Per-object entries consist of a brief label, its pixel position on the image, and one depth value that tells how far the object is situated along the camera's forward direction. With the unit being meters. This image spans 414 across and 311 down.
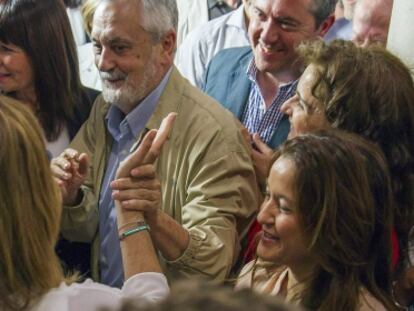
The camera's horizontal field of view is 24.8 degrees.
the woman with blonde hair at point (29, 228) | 1.81
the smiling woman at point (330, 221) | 2.09
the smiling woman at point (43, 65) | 3.16
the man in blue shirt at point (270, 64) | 3.16
